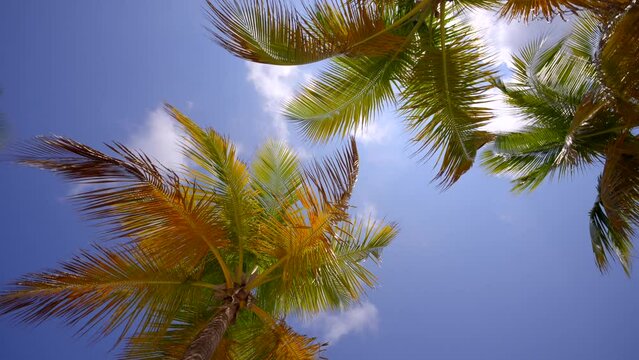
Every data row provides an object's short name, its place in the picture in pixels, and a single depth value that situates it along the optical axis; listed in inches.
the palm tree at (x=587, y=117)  241.3
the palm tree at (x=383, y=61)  245.6
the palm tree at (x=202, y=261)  214.1
